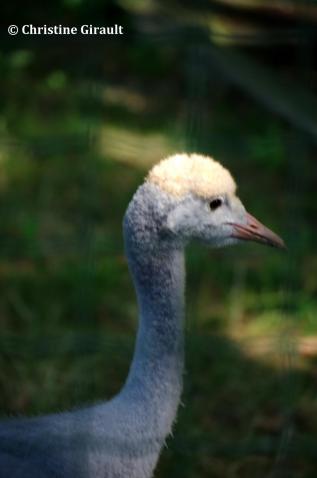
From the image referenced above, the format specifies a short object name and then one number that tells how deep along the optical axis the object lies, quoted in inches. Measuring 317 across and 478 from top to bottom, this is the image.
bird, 166.1
